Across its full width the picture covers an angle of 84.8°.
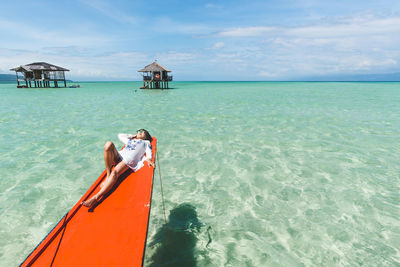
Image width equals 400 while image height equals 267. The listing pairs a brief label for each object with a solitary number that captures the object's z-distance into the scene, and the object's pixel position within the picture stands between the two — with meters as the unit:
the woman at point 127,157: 3.76
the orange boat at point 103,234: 2.43
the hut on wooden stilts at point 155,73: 41.38
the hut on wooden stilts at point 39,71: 44.19
